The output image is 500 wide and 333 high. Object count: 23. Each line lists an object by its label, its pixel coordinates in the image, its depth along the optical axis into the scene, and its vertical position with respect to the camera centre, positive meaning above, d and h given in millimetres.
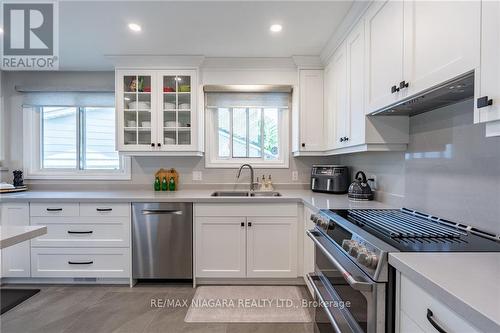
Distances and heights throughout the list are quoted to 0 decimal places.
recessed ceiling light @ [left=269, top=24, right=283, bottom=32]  2158 +1154
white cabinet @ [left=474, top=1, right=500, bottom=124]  822 +318
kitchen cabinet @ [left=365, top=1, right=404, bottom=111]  1374 +655
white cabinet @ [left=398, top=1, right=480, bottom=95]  927 +507
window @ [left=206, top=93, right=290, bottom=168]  3121 +317
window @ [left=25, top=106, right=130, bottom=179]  3191 +258
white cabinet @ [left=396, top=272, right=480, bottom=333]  671 -441
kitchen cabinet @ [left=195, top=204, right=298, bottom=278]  2451 -729
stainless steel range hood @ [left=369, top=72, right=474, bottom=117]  1055 +331
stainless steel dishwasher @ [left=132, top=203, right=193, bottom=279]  2445 -749
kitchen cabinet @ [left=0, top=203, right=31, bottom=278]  2477 -860
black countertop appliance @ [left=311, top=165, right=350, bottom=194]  2611 -166
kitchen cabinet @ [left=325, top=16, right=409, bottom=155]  1786 +396
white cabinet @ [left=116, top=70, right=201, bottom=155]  2773 +544
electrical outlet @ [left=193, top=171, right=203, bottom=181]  3098 -167
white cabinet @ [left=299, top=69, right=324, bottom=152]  2764 +570
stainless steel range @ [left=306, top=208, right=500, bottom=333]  963 -398
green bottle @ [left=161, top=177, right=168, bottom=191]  2986 -269
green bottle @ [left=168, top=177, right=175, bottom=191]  2986 -268
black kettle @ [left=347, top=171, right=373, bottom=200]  2195 -241
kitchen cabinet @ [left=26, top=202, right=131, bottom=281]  2465 -719
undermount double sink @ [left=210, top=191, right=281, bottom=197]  2865 -354
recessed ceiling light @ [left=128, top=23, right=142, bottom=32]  2156 +1154
